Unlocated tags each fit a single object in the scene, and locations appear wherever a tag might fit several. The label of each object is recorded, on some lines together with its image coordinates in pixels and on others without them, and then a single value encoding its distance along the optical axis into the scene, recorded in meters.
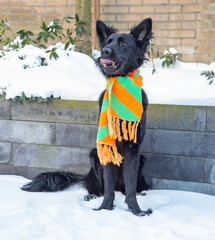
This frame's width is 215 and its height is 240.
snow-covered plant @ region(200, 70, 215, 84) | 3.58
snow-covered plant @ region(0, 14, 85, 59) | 4.27
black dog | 2.52
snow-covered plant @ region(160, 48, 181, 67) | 4.88
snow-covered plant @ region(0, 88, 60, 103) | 3.42
